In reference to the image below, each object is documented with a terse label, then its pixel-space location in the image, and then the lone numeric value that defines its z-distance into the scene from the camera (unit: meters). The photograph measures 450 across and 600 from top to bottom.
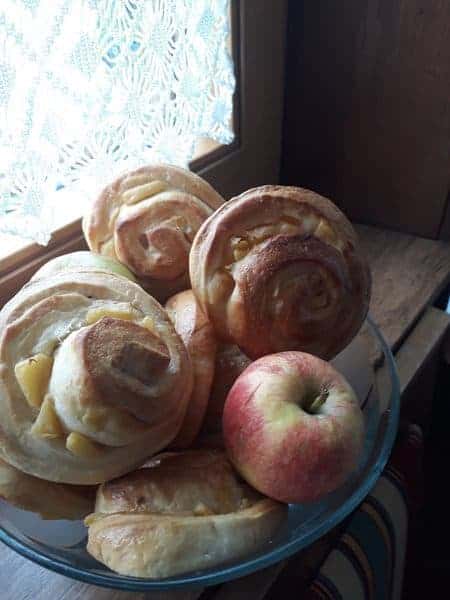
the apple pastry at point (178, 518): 0.42
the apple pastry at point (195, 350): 0.52
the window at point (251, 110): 0.87
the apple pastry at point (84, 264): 0.58
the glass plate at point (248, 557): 0.43
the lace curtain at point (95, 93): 0.57
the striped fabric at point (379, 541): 0.67
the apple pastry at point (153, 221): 0.60
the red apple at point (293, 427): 0.45
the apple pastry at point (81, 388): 0.44
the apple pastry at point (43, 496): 0.47
